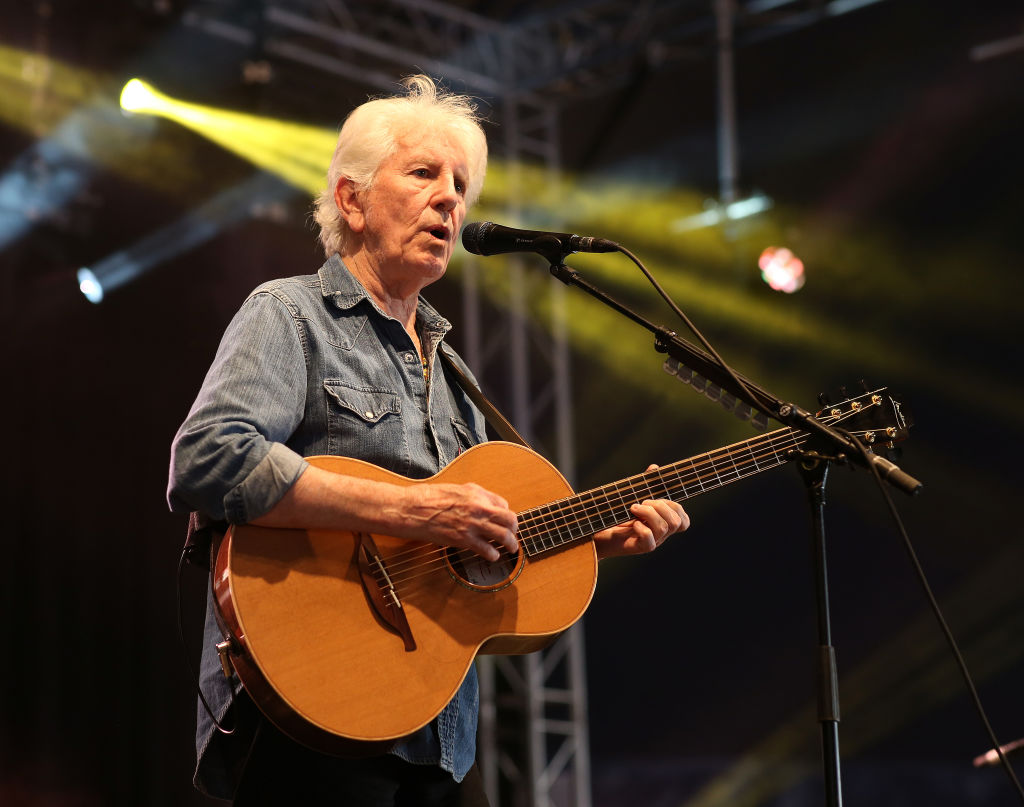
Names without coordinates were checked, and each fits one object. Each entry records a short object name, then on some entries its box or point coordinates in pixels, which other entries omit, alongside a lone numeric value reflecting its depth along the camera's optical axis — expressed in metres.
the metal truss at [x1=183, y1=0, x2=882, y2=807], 7.21
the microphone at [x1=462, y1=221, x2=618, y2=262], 2.60
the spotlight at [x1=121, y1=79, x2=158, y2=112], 5.93
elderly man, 2.17
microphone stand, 2.20
